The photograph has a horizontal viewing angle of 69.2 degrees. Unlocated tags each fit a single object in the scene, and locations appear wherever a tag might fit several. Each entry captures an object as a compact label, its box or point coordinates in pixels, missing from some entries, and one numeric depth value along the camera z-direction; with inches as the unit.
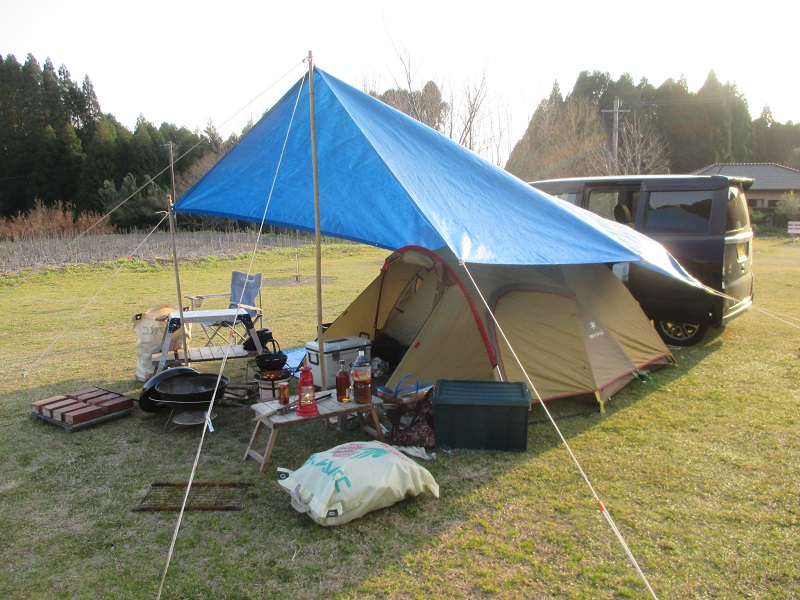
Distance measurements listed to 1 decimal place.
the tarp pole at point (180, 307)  197.9
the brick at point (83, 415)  171.5
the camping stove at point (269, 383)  181.8
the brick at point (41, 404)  180.5
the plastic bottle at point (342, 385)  159.6
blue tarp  152.8
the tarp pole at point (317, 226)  144.0
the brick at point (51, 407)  177.3
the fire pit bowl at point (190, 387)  167.6
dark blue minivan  233.0
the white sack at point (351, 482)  116.9
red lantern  146.9
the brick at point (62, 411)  174.9
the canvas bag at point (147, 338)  216.4
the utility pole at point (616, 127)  762.8
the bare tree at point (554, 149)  781.9
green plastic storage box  150.7
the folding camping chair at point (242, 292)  263.1
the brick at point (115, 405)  179.6
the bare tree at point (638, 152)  839.3
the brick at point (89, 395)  188.4
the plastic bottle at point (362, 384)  155.8
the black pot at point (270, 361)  183.5
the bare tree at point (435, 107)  608.4
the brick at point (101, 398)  185.5
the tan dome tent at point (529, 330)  177.2
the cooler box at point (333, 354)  193.2
